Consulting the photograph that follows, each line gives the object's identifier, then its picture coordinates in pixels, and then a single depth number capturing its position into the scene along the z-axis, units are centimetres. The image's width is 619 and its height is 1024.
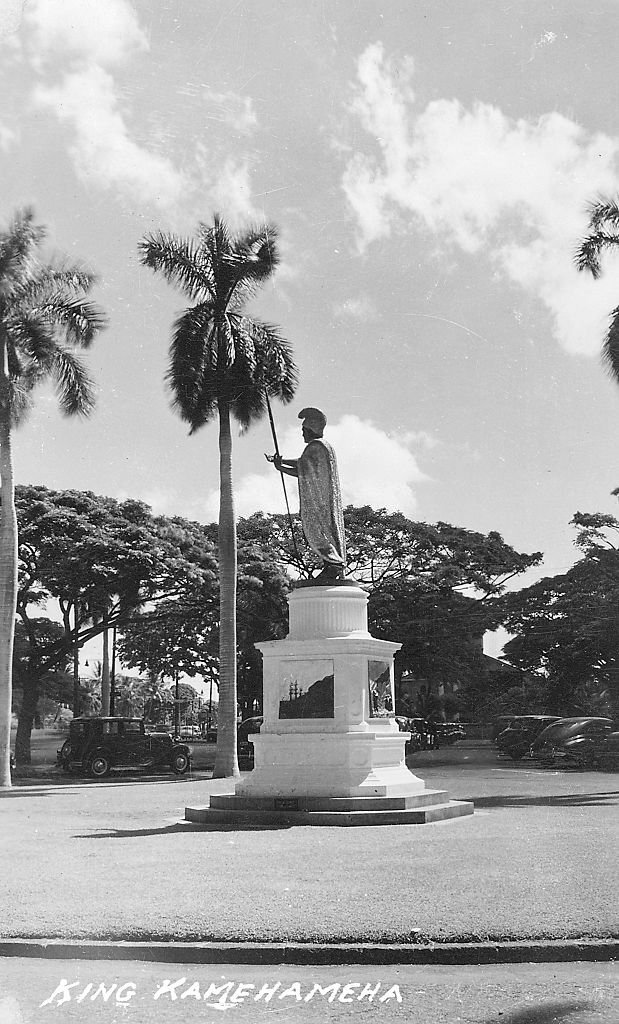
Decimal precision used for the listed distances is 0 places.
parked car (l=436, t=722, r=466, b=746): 4406
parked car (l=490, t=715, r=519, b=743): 3868
